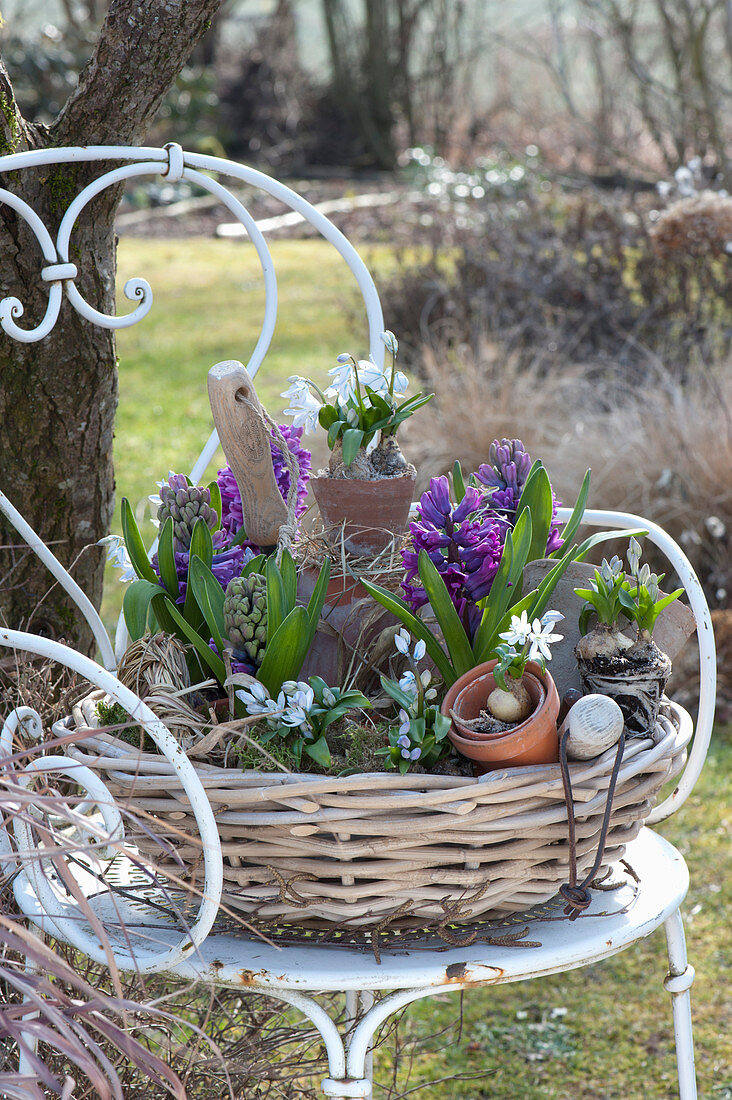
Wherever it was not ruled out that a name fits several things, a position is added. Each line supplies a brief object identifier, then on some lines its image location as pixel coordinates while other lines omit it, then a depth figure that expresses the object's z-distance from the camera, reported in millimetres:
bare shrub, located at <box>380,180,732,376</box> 5966
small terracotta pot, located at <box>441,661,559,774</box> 1989
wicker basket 1962
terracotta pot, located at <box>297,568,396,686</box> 2105
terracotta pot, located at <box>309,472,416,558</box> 2139
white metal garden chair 1970
